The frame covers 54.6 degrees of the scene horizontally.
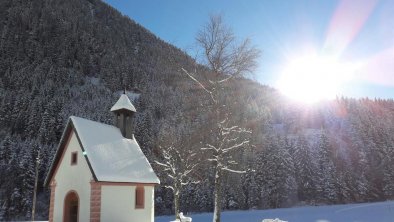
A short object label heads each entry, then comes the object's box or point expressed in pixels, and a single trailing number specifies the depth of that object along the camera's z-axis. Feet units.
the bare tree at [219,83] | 62.18
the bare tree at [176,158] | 102.94
